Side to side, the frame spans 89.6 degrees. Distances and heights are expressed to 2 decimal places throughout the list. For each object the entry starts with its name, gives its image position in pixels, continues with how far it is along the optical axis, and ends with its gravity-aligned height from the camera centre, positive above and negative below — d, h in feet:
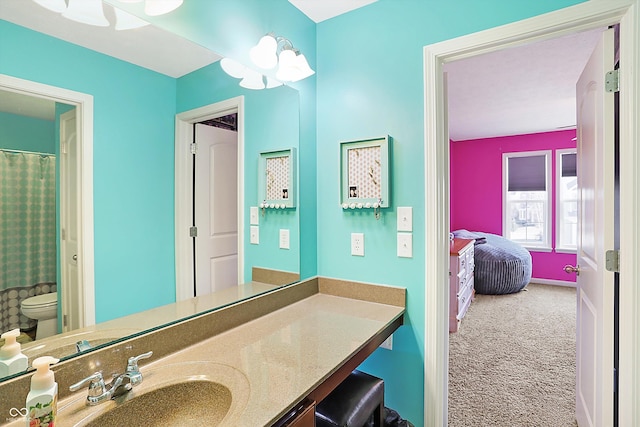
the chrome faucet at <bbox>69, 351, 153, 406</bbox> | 2.75 -1.55
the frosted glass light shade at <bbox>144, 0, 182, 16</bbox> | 3.67 +2.40
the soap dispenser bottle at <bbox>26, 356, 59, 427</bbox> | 2.26 -1.31
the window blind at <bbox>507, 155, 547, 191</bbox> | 18.49 +2.18
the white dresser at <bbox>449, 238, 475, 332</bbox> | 10.65 -2.45
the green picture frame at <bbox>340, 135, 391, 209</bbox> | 5.45 +0.67
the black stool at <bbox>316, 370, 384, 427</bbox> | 4.01 -2.53
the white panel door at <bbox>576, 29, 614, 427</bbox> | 4.56 -0.45
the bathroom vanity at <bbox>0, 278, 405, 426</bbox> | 2.77 -1.65
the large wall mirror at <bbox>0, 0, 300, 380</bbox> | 2.70 +0.43
